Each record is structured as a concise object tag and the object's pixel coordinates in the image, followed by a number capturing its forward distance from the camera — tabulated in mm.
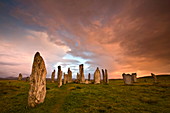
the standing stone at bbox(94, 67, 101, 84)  39068
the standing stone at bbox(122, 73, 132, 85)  32431
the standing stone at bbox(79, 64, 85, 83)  38150
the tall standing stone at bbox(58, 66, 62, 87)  30187
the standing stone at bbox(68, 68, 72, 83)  43860
